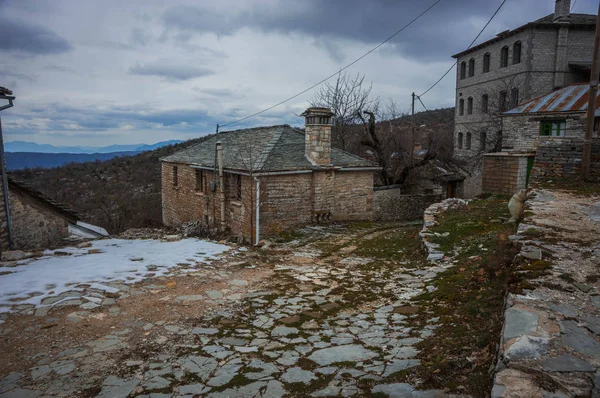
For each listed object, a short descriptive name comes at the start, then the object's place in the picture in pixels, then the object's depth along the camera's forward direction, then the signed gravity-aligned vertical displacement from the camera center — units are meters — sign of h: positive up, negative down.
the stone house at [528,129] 15.90 +1.43
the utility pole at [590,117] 9.08 +0.99
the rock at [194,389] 3.13 -1.87
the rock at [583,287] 3.41 -1.13
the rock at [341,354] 3.62 -1.87
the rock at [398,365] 3.27 -1.77
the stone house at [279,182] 13.41 -0.92
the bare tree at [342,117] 26.42 +2.76
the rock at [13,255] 7.11 -1.81
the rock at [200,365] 3.43 -1.89
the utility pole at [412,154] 20.99 +0.19
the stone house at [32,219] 9.49 -1.64
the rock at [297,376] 3.28 -1.86
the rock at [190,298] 5.32 -1.94
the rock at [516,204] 8.20 -0.98
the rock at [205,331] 4.32 -1.92
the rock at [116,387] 3.09 -1.87
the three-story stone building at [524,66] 26.75 +6.61
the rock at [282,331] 4.34 -1.95
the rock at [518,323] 2.74 -1.20
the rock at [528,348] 2.49 -1.23
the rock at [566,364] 2.34 -1.25
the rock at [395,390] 2.82 -1.71
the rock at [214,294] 5.51 -1.96
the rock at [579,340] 2.52 -1.22
